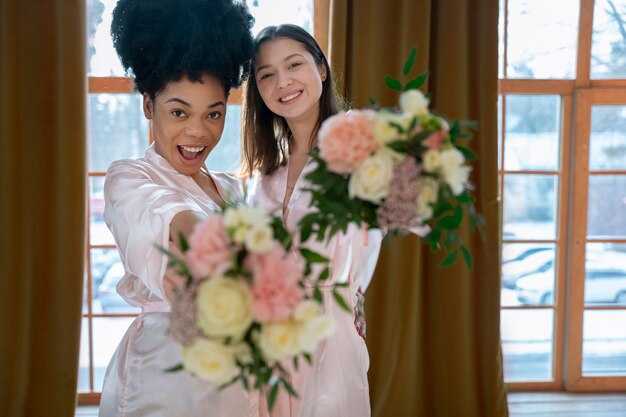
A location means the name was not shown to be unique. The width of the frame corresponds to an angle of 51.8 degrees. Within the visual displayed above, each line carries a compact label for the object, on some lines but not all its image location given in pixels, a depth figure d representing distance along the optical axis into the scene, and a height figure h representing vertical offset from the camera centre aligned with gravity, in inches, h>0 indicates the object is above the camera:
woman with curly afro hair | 62.1 +4.5
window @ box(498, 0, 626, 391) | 145.1 +0.3
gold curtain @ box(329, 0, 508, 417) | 128.2 -14.7
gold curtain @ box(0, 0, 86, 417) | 125.3 -3.1
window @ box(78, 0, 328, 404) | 135.9 +9.6
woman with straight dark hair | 70.9 -1.7
